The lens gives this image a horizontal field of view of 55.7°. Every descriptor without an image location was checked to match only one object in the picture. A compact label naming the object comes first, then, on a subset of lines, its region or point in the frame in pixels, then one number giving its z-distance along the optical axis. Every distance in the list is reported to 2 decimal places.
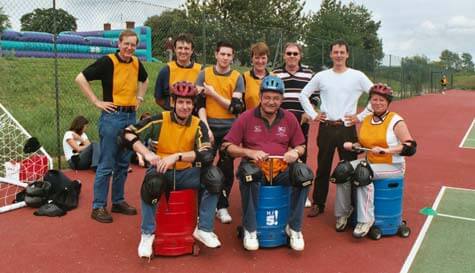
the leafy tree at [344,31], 19.41
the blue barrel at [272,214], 4.38
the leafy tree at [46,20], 8.74
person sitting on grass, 7.68
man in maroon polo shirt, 4.31
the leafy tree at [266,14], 15.34
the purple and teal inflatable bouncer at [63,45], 13.77
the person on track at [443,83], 45.26
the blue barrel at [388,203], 4.77
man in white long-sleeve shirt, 5.22
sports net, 6.13
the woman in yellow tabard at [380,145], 4.68
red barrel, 4.15
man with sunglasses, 5.48
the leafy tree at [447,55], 106.50
